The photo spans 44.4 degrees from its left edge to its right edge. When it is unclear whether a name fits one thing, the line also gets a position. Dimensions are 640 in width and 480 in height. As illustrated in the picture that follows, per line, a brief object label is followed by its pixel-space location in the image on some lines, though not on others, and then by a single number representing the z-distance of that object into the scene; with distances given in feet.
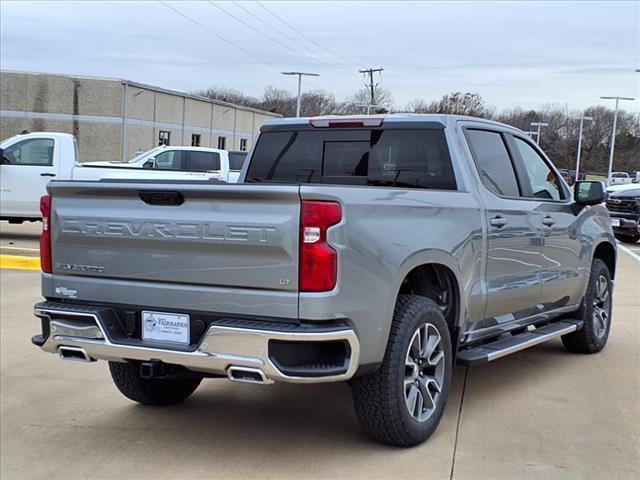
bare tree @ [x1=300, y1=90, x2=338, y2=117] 279.28
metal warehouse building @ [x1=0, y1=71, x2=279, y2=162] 151.94
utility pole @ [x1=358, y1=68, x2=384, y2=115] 255.35
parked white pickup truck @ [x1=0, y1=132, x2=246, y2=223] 48.93
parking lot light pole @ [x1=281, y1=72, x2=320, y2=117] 163.02
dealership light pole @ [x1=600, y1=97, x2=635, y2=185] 163.08
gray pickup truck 12.75
